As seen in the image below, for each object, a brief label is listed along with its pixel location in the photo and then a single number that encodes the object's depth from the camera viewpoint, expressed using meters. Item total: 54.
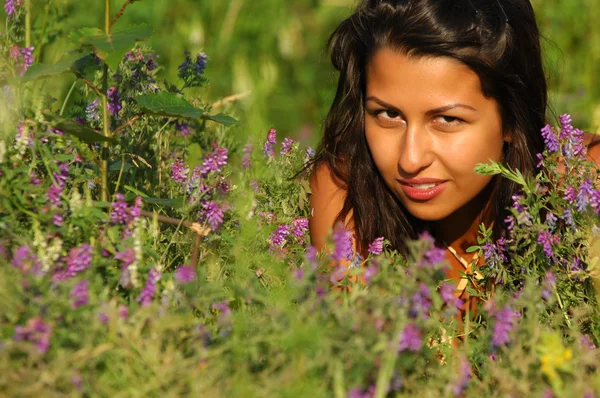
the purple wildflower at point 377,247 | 5.89
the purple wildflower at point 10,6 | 6.37
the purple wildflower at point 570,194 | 5.15
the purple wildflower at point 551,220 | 5.20
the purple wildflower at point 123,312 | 3.93
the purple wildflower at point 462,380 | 3.91
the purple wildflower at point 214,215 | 5.15
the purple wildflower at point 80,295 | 3.80
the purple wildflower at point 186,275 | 4.02
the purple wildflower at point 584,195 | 5.02
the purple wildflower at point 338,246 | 4.13
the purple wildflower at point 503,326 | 4.05
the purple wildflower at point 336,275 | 4.24
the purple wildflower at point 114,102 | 6.34
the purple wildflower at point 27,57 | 5.94
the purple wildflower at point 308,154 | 7.14
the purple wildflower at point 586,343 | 4.46
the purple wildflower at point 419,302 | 4.01
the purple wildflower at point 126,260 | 4.23
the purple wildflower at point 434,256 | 4.03
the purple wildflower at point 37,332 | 3.60
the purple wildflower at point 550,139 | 5.46
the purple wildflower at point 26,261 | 3.88
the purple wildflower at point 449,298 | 4.22
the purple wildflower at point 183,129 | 6.94
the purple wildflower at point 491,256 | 5.66
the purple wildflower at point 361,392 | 3.65
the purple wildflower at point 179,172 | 6.10
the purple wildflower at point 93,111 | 6.33
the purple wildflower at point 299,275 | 3.97
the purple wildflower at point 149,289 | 4.25
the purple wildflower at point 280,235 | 6.06
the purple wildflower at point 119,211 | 4.59
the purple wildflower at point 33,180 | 4.69
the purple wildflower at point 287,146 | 6.84
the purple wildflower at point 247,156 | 6.99
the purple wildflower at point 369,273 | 4.13
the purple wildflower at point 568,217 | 5.12
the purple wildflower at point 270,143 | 6.82
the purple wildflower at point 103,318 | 3.81
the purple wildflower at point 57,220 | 4.40
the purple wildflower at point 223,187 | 5.62
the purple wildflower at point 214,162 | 5.42
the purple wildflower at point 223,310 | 4.09
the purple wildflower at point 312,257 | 4.01
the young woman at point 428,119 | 6.33
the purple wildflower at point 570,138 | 5.40
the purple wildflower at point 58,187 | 4.48
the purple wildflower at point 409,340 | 3.82
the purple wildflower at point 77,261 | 4.16
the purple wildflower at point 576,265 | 5.23
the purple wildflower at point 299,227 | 6.37
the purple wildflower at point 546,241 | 5.19
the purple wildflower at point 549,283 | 4.56
